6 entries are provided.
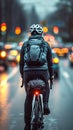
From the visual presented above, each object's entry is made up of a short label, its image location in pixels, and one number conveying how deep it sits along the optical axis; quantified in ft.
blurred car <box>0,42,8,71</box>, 124.77
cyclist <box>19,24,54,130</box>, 31.81
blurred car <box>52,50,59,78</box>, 100.69
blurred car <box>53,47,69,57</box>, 225.35
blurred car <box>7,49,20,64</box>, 163.73
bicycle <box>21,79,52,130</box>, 31.27
